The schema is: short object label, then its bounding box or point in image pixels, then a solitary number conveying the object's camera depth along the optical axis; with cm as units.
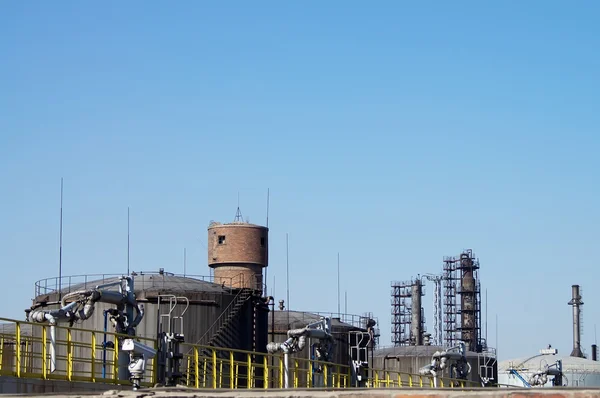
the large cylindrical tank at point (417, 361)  5825
